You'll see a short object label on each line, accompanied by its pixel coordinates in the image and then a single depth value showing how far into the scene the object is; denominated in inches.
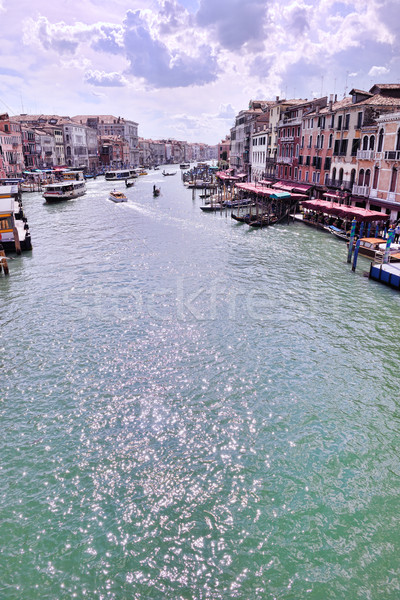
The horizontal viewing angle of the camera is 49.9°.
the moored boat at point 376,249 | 1112.7
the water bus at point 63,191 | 2561.5
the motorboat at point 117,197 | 2639.0
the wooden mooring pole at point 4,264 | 1106.1
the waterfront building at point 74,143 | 4517.7
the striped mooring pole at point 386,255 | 1082.1
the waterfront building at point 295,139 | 2004.2
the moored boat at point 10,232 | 1256.2
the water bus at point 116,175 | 4254.4
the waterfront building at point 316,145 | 1830.7
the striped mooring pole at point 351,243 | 1208.8
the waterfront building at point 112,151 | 5561.0
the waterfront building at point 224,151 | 5021.2
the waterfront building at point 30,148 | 3661.4
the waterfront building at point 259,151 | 2758.6
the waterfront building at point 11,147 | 3280.0
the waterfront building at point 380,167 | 1343.5
